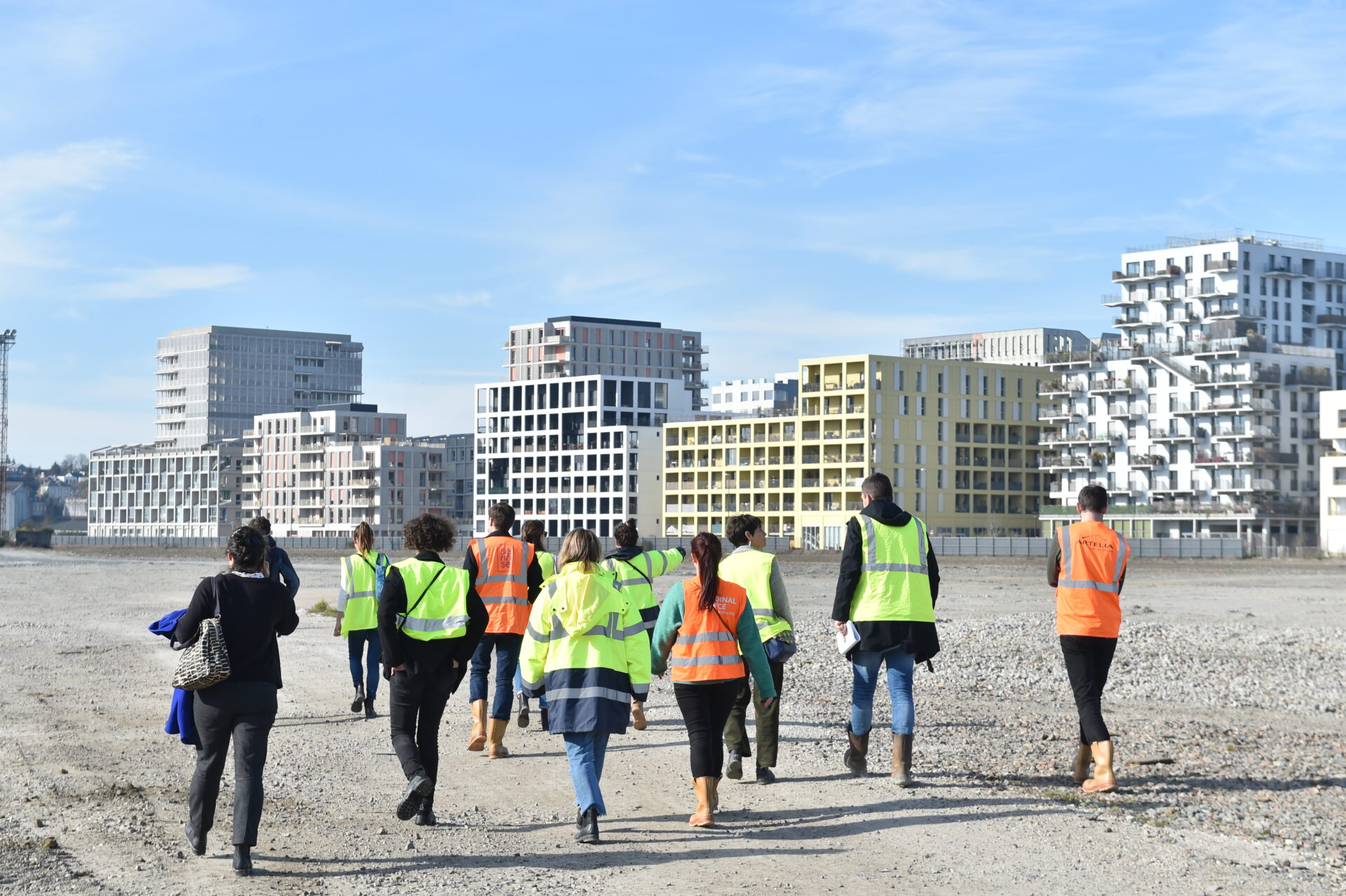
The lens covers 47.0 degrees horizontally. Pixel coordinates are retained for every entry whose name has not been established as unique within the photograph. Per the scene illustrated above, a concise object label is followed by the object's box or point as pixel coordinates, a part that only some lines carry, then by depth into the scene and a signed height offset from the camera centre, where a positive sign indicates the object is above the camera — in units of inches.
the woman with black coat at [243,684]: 330.6 -40.7
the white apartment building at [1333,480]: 3855.8 +45.6
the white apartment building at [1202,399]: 4111.7 +278.0
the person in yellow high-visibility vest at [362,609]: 575.8 -43.1
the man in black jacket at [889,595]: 421.4 -26.9
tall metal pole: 6727.4 +408.1
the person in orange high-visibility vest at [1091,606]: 419.5 -29.7
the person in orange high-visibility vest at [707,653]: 375.6 -38.7
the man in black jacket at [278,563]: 518.6 -24.2
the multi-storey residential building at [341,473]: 6387.8 +97.5
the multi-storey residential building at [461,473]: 6545.3 +95.1
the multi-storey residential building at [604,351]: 6732.3 +647.8
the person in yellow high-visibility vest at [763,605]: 434.6 -30.7
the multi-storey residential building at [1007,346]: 7268.7 +735.4
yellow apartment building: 4552.2 +144.3
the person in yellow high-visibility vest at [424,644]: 379.6 -36.9
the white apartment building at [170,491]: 7199.8 +16.2
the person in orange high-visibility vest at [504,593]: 485.4 -30.7
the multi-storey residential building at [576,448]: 5403.5 +176.5
